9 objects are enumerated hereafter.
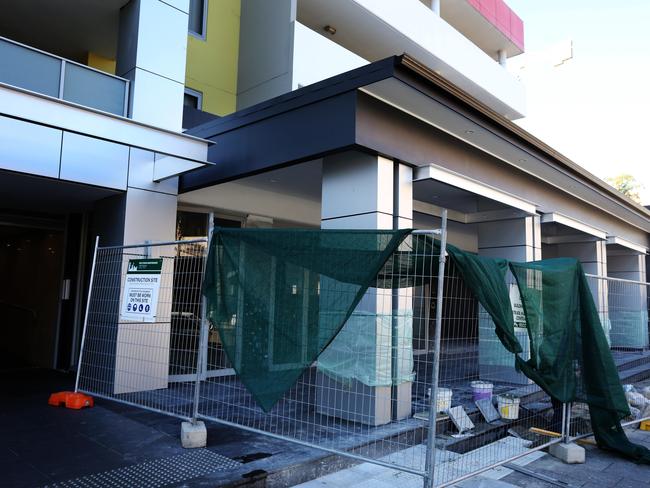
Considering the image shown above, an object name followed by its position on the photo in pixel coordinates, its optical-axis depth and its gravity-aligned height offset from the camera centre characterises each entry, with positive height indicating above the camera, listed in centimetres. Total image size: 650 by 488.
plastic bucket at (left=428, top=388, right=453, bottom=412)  598 -119
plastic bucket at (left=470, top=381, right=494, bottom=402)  668 -119
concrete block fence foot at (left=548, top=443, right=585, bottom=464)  531 -159
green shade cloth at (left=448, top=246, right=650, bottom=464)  514 -46
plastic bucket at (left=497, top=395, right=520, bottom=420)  651 -138
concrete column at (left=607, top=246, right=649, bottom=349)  931 +17
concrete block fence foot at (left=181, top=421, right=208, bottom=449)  488 -141
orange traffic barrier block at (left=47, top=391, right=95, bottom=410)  635 -144
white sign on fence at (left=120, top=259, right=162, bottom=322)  558 +0
